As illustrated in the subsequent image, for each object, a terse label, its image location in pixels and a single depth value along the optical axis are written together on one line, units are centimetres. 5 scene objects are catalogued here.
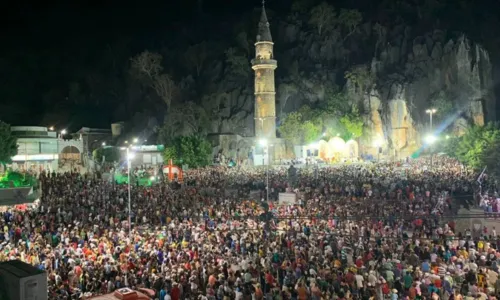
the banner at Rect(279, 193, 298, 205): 2567
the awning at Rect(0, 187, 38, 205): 2228
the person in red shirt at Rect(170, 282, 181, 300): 1159
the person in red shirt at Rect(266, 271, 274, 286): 1228
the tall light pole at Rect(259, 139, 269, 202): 5583
